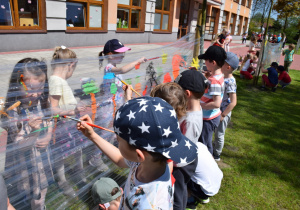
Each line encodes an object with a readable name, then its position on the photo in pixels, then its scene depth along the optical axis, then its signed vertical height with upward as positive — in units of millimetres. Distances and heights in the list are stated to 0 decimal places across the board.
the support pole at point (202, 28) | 4420 +242
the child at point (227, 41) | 8251 +82
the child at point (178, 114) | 1831 -555
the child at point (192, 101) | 2043 -522
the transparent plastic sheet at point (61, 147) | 1478 -764
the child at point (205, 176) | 2203 -1189
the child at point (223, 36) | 7684 +231
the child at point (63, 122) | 1725 -623
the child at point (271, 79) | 7574 -1003
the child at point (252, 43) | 10386 +77
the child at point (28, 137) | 1470 -652
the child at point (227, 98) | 3118 -709
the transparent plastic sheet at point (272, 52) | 8858 -227
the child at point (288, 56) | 10472 -358
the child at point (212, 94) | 2736 -556
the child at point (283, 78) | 8125 -977
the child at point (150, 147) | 1138 -517
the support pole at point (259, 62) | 7643 -501
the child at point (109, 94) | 2096 -514
